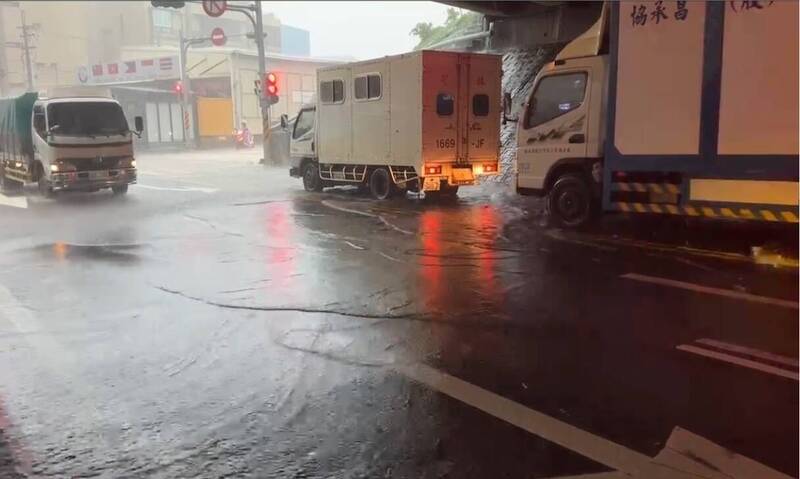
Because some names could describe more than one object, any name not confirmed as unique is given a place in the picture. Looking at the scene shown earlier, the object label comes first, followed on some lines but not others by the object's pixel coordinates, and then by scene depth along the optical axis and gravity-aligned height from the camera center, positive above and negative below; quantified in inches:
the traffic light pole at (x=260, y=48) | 818.2 +128.1
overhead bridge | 704.4 +129.4
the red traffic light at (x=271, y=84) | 969.5 +86.4
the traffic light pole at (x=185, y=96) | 1380.2 +108.4
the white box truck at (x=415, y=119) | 538.3 +19.9
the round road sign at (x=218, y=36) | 629.2 +111.3
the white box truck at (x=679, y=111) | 308.7 +14.4
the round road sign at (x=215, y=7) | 674.2 +147.8
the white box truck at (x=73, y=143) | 619.5 +5.0
